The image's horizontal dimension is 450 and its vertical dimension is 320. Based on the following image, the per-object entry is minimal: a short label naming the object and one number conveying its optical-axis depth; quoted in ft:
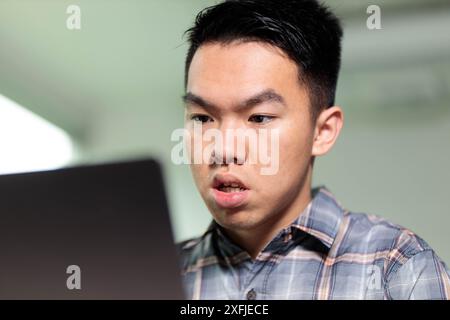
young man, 4.27
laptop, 3.96
